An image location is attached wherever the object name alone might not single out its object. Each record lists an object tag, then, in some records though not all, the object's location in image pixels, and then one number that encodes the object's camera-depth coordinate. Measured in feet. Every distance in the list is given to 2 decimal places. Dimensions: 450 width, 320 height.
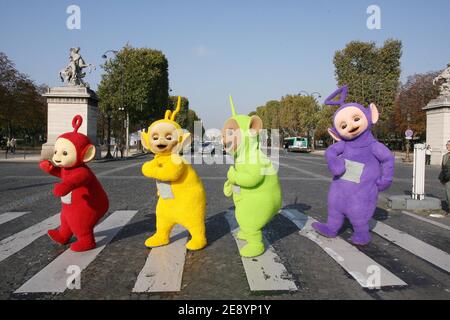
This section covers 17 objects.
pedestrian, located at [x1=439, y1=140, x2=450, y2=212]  24.08
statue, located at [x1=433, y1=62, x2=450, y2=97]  74.68
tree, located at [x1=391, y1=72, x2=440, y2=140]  131.13
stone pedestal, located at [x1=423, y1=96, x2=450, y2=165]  73.00
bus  169.89
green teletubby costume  13.76
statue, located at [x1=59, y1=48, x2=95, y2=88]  72.43
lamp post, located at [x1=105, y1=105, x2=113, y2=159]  87.56
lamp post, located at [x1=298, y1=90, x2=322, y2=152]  174.87
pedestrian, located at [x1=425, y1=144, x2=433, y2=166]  76.61
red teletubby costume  14.28
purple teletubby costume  15.61
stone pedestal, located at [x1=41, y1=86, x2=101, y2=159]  72.59
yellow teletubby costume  14.10
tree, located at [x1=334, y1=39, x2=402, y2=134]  121.08
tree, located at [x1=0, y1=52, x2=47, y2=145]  120.88
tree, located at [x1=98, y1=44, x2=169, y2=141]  119.55
